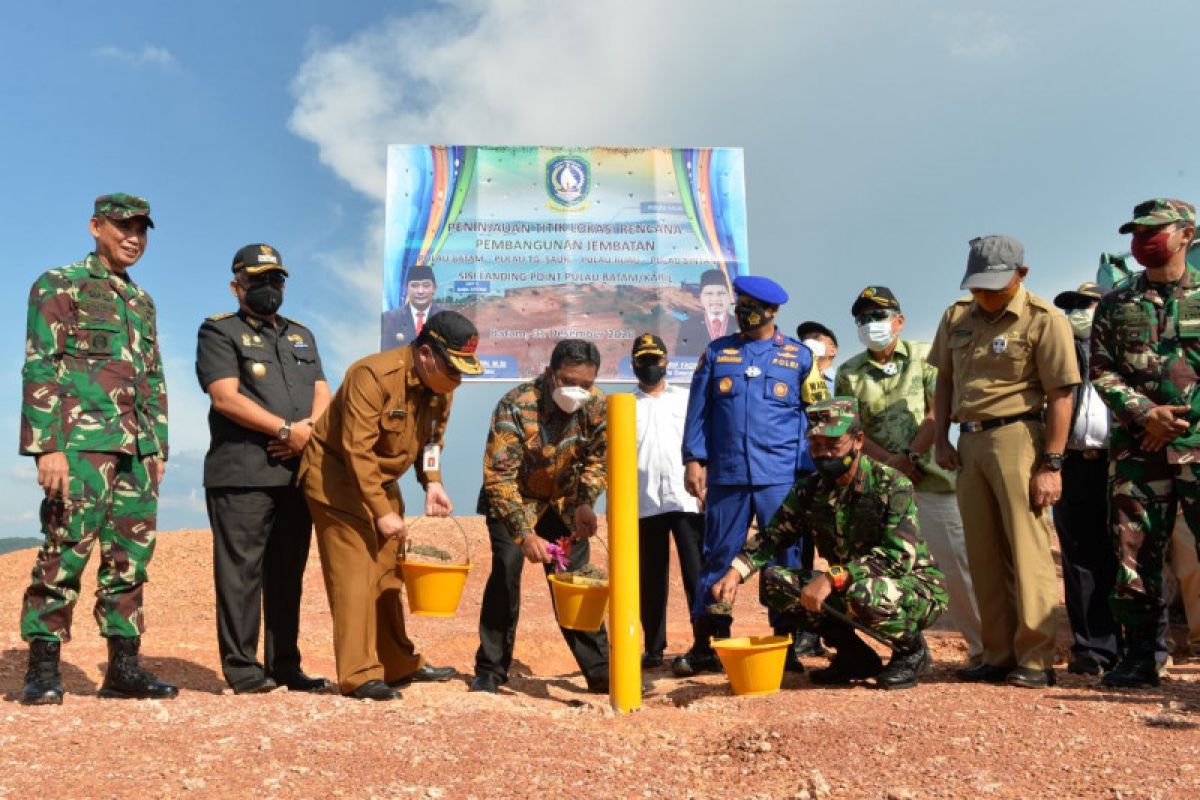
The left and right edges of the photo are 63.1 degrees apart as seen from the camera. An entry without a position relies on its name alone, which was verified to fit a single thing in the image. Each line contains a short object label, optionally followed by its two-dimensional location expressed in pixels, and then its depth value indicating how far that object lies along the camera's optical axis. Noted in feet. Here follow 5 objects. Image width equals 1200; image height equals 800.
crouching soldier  13.83
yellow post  13.10
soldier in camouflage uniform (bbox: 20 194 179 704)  13.35
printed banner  38.01
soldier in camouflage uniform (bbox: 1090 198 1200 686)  13.43
